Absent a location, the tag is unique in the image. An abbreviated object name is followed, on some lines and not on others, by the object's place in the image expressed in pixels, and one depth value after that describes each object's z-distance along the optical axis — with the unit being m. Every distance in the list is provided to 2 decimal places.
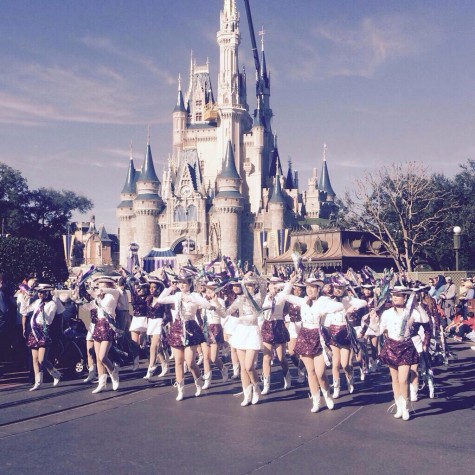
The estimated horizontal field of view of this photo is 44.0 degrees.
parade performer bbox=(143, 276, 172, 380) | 11.51
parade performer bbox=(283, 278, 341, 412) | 8.42
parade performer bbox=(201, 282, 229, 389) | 10.40
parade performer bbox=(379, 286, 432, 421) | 7.93
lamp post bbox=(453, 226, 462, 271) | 23.04
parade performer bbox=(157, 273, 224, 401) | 9.33
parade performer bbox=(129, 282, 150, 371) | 12.30
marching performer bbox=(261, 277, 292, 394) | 9.62
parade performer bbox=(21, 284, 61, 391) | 10.18
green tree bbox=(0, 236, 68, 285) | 30.02
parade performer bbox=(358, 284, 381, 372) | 12.12
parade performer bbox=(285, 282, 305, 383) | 11.32
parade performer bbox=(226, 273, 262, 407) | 8.85
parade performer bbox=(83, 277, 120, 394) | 9.86
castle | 78.44
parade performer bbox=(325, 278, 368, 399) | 9.66
